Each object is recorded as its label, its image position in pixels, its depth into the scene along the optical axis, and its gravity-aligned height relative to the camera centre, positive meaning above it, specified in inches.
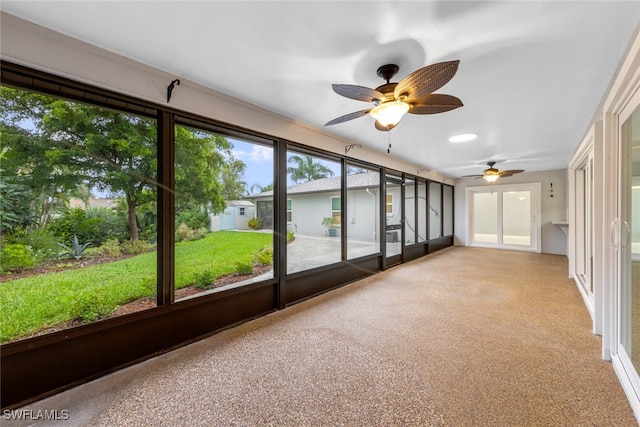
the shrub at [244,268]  121.0 -26.2
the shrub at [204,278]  104.5 -27.1
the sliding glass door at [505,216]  295.4 -4.1
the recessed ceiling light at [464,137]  154.9 +47.2
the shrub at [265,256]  129.6 -21.6
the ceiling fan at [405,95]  64.9 +34.5
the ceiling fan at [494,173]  218.1 +34.1
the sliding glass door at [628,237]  76.5 -7.3
